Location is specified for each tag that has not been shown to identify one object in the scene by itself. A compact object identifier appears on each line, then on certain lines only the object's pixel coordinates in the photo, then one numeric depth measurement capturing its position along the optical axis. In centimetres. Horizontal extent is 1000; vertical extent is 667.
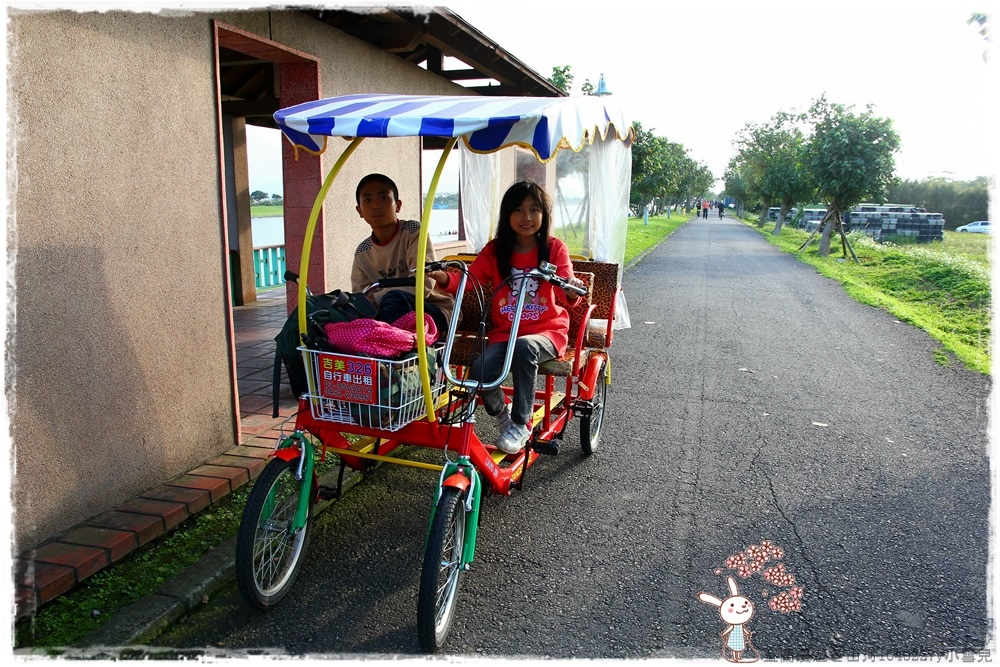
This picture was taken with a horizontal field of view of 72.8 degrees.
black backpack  297
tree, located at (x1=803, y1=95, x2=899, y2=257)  1981
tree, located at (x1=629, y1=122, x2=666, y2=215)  2681
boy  373
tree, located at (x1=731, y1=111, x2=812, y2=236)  3809
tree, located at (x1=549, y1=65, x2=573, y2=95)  2336
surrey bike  279
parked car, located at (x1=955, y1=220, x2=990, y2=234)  4138
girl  362
